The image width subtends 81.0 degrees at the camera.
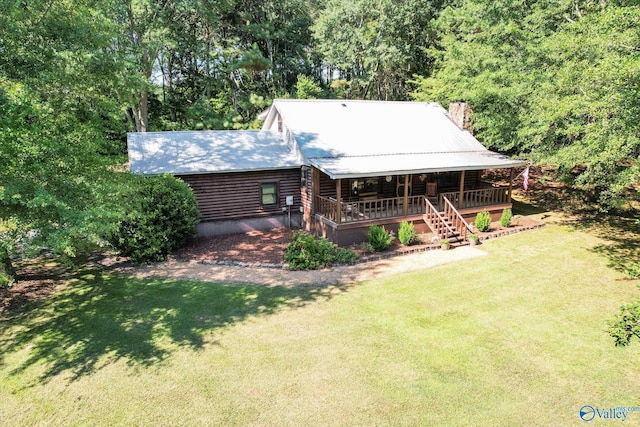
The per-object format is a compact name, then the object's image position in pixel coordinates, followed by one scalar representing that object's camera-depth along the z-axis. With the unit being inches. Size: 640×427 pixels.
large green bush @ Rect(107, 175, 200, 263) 508.4
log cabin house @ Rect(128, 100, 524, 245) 610.9
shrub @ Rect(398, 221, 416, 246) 578.9
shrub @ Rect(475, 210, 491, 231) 642.2
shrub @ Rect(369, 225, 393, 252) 554.6
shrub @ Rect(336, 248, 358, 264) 526.3
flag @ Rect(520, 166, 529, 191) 696.7
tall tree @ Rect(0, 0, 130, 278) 301.4
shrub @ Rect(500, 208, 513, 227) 671.8
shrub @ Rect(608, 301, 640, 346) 181.5
